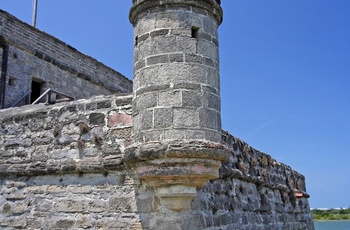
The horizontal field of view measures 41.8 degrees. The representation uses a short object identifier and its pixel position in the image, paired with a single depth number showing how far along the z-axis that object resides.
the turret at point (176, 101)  4.75
